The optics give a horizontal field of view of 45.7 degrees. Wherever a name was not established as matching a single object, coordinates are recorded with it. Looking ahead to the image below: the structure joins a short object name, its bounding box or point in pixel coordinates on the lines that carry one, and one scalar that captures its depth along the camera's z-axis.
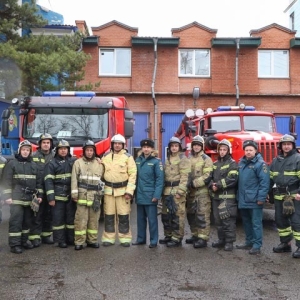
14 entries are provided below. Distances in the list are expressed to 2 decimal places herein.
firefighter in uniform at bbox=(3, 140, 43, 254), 5.52
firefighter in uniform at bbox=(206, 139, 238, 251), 5.69
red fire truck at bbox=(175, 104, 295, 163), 7.33
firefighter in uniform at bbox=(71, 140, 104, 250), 5.65
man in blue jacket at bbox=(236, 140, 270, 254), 5.55
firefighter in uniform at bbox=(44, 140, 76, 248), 5.70
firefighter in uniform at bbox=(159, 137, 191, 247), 5.77
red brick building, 15.95
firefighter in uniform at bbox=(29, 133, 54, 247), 5.79
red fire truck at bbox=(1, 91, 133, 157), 7.37
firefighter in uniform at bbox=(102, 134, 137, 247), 5.81
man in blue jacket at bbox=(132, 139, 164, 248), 5.80
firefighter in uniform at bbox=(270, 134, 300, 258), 5.40
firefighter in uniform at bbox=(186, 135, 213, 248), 5.83
